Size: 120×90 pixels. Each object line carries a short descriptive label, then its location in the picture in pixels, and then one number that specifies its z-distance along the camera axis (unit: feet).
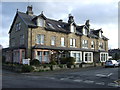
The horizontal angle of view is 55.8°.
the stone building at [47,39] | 63.92
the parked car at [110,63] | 71.93
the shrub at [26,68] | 49.29
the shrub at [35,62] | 56.59
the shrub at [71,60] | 65.05
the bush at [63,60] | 67.76
